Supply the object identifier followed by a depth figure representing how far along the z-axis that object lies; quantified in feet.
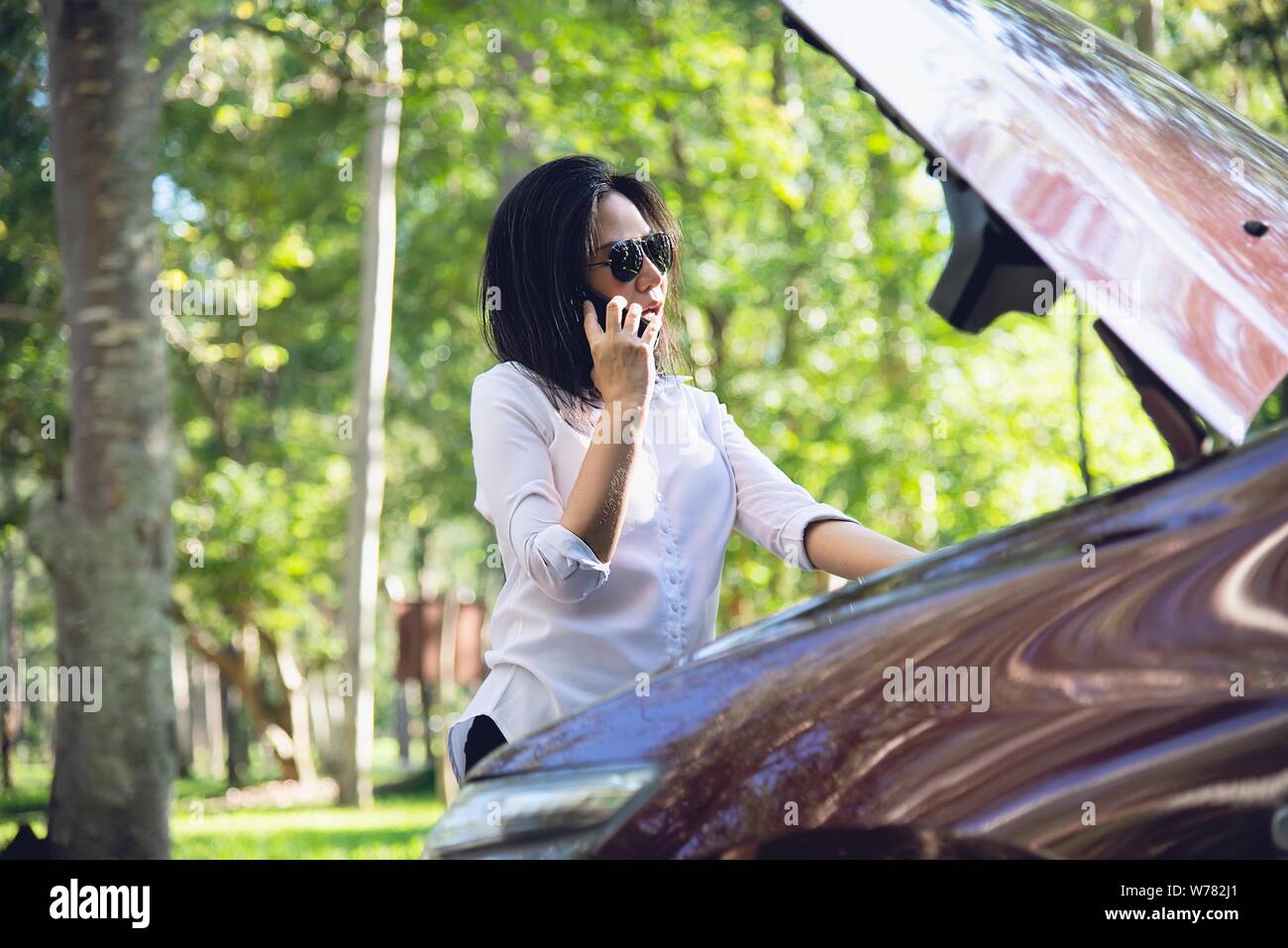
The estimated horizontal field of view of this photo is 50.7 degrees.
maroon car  4.88
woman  7.24
